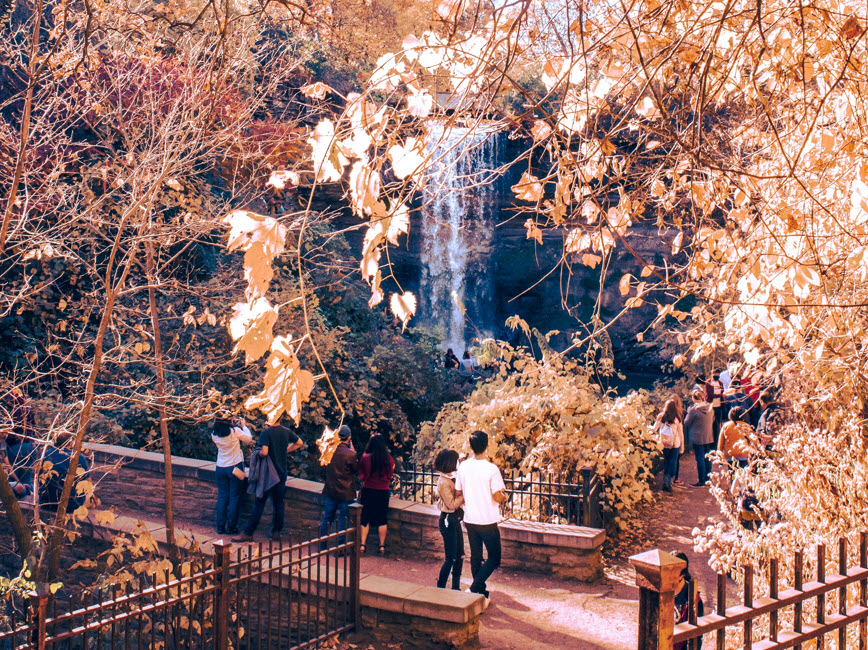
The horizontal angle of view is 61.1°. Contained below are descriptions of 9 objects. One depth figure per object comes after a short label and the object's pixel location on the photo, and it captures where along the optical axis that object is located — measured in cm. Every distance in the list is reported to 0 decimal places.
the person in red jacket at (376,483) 816
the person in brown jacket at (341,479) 820
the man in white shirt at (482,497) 670
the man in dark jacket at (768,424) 854
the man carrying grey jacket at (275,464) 880
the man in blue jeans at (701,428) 1116
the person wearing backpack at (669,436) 1099
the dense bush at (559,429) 948
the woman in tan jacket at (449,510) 701
